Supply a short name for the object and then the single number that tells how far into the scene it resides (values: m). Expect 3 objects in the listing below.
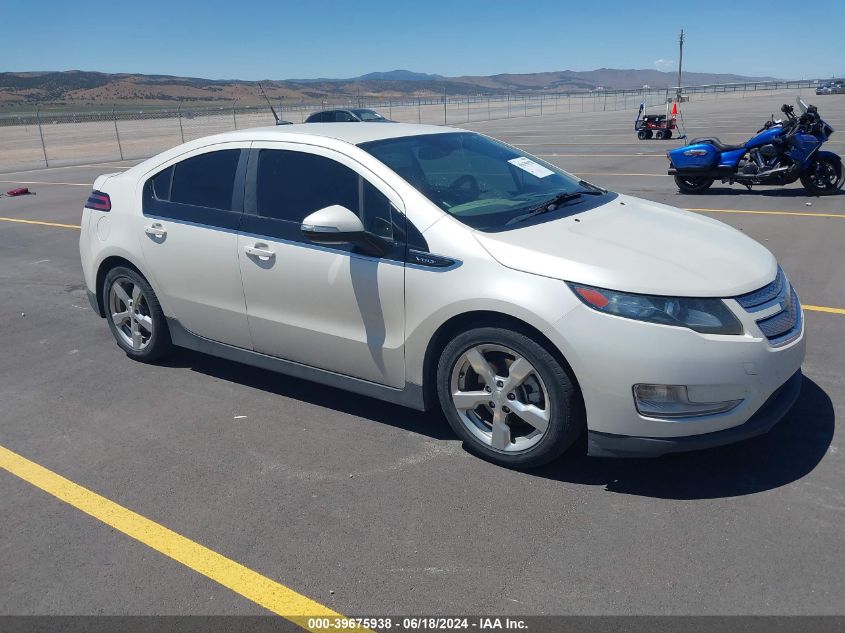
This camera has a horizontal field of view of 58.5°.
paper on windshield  4.73
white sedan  3.29
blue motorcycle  11.41
